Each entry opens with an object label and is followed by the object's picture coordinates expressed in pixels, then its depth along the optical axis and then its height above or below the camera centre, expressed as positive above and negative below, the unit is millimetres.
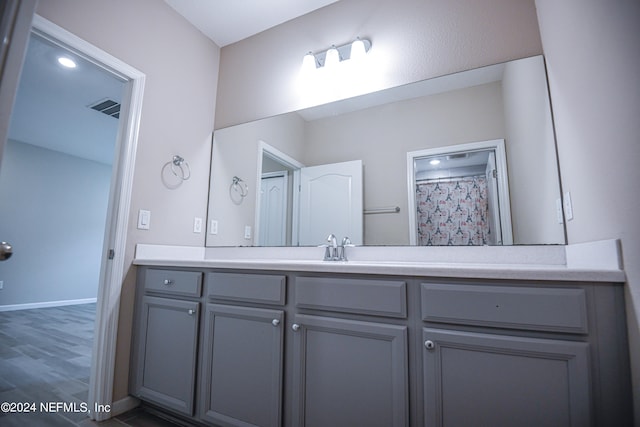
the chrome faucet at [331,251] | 1786 +7
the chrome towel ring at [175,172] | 2004 +532
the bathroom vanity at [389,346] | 861 -329
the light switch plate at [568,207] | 1247 +201
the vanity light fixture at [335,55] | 1899 +1290
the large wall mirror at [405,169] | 1465 +495
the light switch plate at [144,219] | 1831 +186
